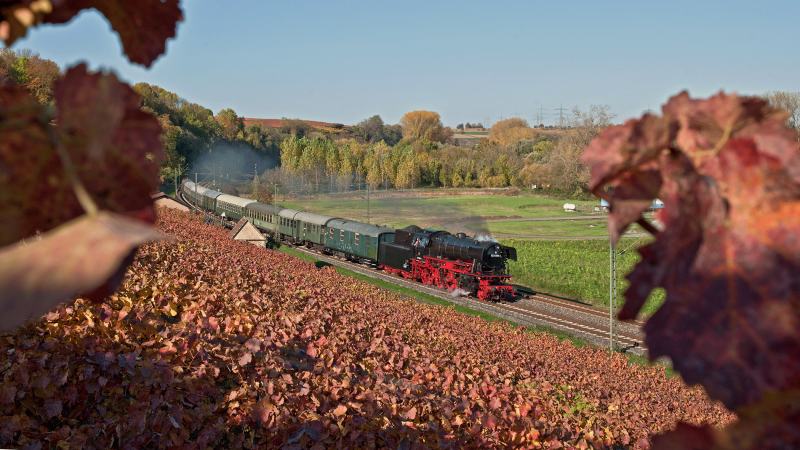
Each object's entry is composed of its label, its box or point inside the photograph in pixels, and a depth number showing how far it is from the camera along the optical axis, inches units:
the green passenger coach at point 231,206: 1864.8
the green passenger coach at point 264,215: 1695.4
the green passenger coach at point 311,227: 1497.3
